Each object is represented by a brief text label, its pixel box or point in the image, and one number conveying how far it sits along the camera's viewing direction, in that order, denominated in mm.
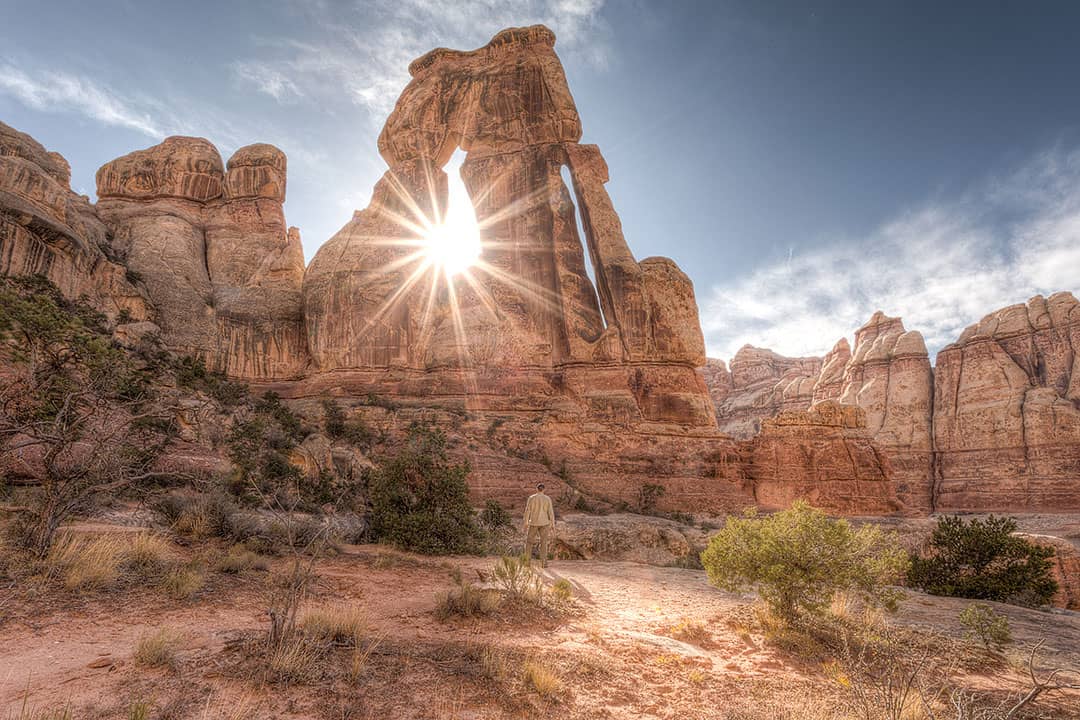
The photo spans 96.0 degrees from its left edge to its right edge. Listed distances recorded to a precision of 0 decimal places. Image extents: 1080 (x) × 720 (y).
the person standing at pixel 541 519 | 9180
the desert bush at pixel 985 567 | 8859
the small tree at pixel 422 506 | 9875
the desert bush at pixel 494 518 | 13148
